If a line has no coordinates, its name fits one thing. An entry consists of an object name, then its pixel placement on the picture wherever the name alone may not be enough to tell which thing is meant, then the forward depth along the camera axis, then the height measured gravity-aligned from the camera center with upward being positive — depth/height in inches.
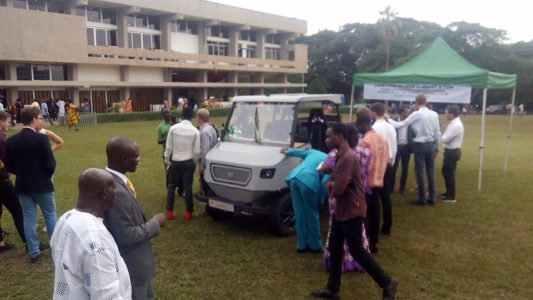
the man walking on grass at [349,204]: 158.1 -42.0
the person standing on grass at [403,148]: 343.9 -47.0
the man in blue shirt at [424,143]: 314.7 -38.1
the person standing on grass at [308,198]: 213.9 -53.9
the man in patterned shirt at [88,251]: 82.4 -31.0
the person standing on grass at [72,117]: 920.8 -61.6
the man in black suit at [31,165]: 197.0 -35.1
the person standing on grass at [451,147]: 319.9 -41.8
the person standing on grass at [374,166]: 216.2 -38.3
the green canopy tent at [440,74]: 345.7 +13.5
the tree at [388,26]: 2072.5 +307.8
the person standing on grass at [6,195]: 217.5 -54.4
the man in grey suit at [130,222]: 106.0 -33.2
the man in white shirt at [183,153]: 265.4 -39.1
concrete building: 1299.2 +141.6
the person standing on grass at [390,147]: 240.2 -34.3
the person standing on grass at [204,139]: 272.1 -32.4
